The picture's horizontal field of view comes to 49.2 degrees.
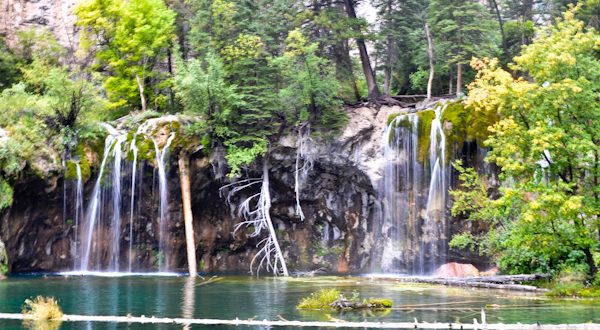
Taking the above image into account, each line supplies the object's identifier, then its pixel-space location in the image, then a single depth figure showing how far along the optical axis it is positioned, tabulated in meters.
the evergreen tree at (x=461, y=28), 32.44
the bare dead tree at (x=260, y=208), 29.78
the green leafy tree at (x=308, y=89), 30.47
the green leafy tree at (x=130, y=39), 34.91
